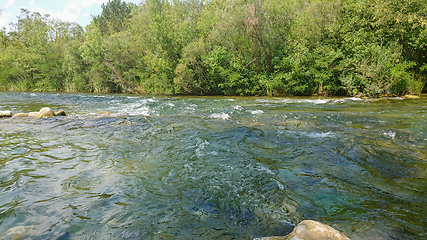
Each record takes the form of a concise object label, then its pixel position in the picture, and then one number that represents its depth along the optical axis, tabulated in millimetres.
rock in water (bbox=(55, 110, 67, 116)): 9808
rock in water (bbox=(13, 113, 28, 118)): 9375
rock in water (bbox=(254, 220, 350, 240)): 1867
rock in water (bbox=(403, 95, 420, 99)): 11039
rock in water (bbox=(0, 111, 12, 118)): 9383
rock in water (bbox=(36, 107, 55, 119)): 9203
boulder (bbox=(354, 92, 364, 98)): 12864
